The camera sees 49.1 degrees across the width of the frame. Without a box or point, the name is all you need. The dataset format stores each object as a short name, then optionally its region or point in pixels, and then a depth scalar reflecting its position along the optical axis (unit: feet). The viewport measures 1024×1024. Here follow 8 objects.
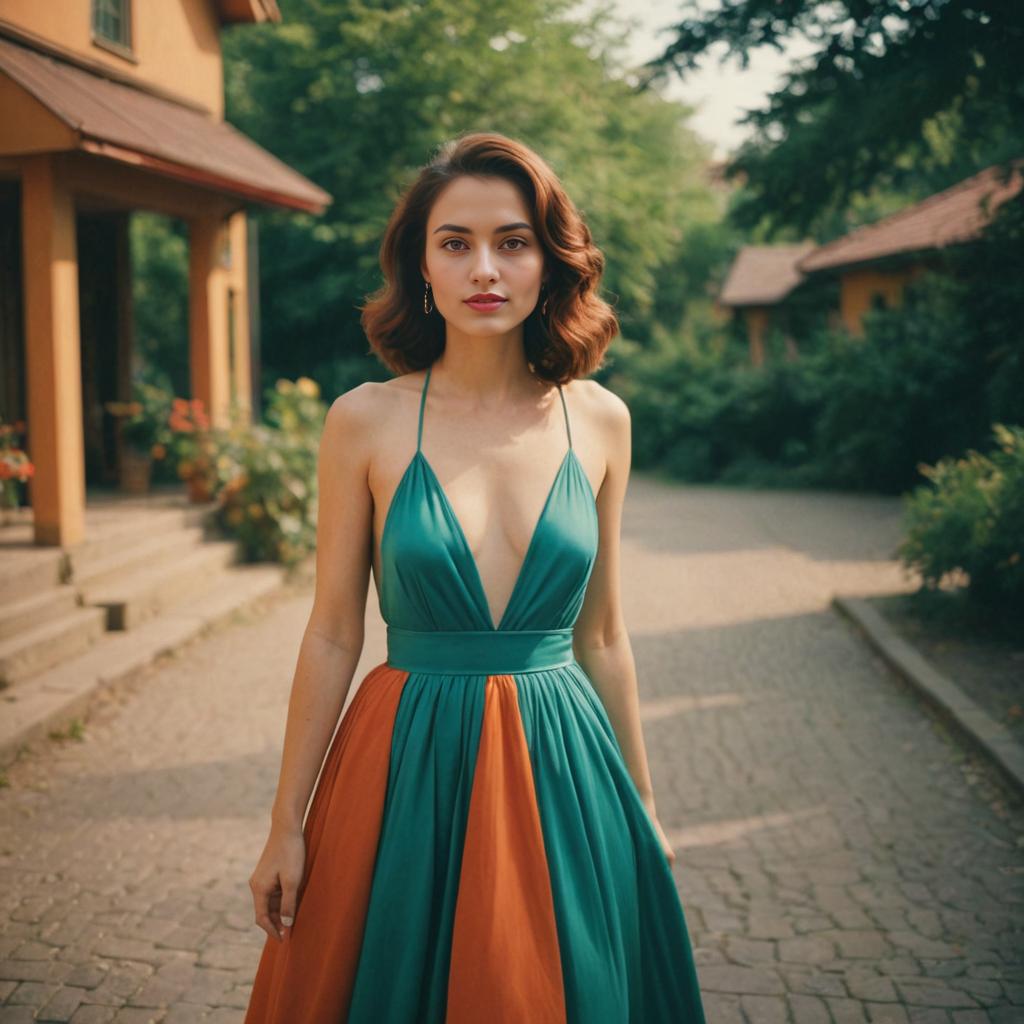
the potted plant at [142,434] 37.60
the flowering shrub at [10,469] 27.40
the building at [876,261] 65.00
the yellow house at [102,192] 27.48
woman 6.50
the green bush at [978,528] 24.50
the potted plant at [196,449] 35.91
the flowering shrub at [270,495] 35.40
